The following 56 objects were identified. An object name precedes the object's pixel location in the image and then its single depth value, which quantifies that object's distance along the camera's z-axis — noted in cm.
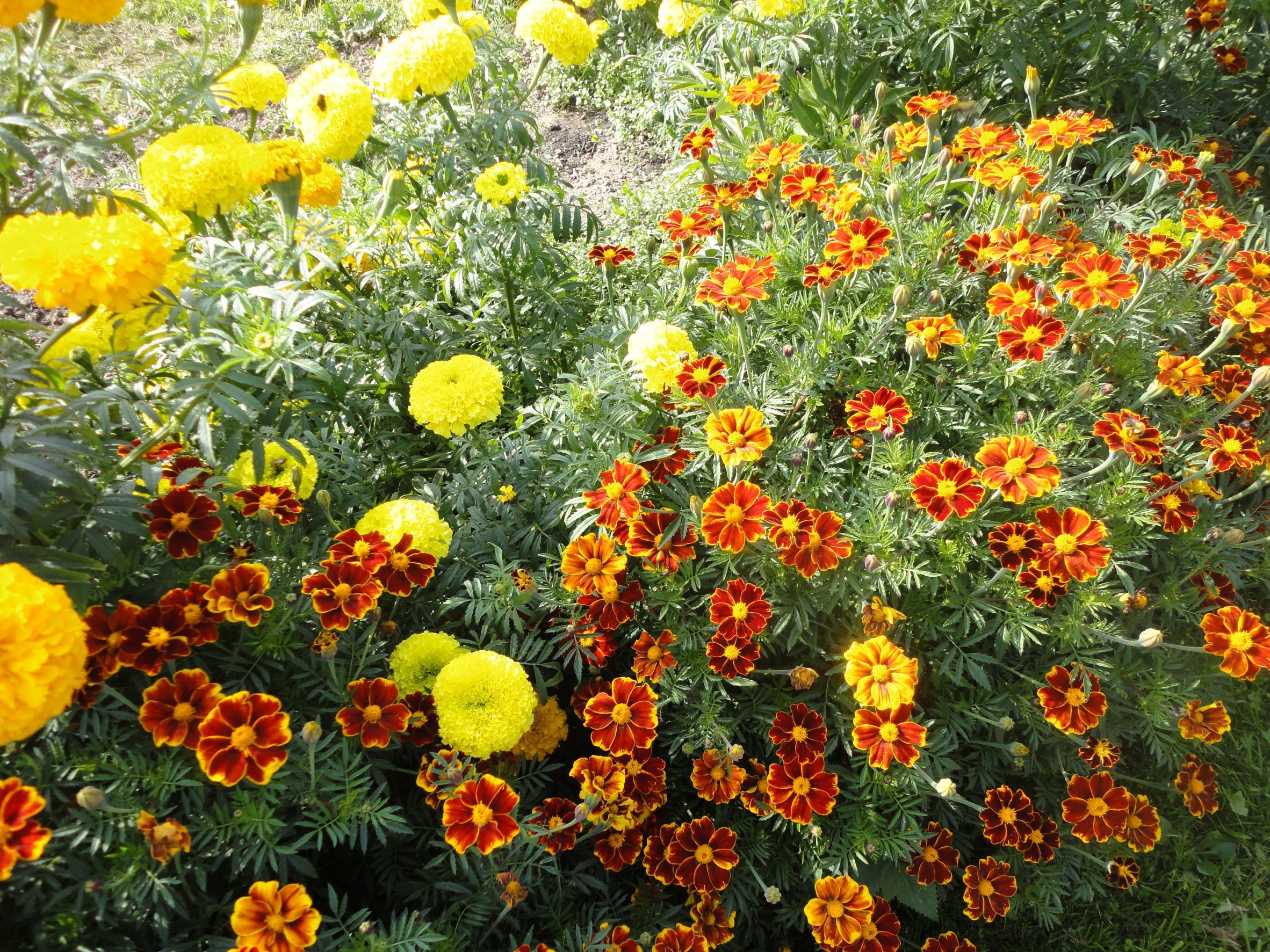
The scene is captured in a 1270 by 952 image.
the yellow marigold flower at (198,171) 61
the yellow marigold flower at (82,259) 49
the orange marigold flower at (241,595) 57
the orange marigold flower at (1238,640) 67
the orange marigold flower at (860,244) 74
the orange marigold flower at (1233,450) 72
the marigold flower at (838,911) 64
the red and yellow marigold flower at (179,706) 54
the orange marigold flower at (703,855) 65
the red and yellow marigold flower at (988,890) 70
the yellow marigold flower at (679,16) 120
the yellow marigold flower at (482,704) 61
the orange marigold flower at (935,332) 72
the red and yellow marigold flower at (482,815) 56
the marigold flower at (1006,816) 70
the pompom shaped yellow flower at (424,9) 91
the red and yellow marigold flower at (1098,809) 70
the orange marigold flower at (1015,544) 67
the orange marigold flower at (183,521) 60
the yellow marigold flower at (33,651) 44
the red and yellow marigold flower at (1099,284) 73
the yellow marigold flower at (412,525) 67
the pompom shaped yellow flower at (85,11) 52
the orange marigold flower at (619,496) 67
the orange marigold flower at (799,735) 67
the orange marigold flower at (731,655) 66
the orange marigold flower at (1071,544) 64
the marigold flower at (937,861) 69
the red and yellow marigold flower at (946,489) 65
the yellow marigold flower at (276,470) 66
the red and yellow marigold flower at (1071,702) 66
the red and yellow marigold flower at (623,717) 65
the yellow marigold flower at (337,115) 73
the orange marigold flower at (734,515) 65
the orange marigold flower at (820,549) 65
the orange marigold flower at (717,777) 67
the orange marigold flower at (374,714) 60
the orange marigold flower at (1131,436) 68
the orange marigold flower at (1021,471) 63
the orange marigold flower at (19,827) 45
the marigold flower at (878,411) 70
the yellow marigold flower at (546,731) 71
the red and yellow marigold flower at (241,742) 53
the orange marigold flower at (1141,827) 72
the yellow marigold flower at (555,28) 90
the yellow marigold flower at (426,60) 77
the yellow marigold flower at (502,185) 80
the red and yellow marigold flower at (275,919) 50
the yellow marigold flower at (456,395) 73
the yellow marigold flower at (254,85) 76
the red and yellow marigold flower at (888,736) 62
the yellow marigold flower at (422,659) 65
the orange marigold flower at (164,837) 50
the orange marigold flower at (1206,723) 72
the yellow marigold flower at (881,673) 60
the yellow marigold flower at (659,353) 73
